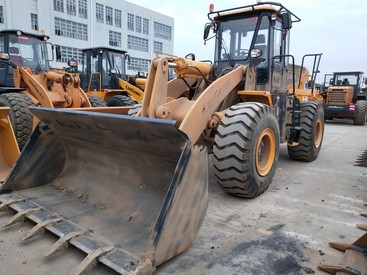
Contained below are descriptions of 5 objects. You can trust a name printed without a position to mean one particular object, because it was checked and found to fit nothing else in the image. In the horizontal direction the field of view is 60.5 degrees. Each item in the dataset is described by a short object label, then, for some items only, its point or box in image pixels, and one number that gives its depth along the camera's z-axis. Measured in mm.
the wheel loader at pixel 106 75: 10789
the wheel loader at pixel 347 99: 14477
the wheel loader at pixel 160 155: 2576
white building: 28938
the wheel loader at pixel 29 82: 5934
